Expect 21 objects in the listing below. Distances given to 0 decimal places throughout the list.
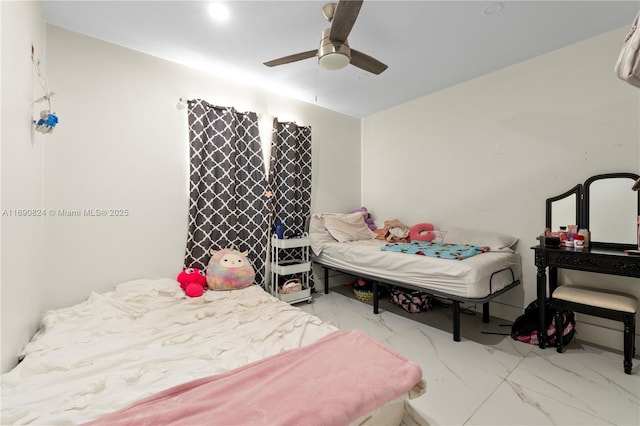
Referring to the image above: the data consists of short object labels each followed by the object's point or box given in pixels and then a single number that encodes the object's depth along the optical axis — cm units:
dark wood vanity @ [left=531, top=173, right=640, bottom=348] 206
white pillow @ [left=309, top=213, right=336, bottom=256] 361
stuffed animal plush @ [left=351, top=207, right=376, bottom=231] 421
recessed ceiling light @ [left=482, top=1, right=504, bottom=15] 199
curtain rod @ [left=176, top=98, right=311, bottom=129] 277
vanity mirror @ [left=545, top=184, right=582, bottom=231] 250
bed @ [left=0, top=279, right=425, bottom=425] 94
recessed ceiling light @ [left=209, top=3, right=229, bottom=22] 197
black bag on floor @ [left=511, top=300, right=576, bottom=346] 229
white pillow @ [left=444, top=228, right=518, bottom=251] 284
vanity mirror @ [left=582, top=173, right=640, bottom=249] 226
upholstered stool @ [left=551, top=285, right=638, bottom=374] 191
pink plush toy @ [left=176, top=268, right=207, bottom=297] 236
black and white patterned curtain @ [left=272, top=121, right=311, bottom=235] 349
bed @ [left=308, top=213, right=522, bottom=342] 233
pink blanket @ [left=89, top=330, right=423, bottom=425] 89
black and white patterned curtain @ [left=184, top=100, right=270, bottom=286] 281
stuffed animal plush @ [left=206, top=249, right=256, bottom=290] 255
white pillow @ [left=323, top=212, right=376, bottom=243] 364
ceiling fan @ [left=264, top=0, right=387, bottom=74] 147
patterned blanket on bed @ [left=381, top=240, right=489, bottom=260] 254
